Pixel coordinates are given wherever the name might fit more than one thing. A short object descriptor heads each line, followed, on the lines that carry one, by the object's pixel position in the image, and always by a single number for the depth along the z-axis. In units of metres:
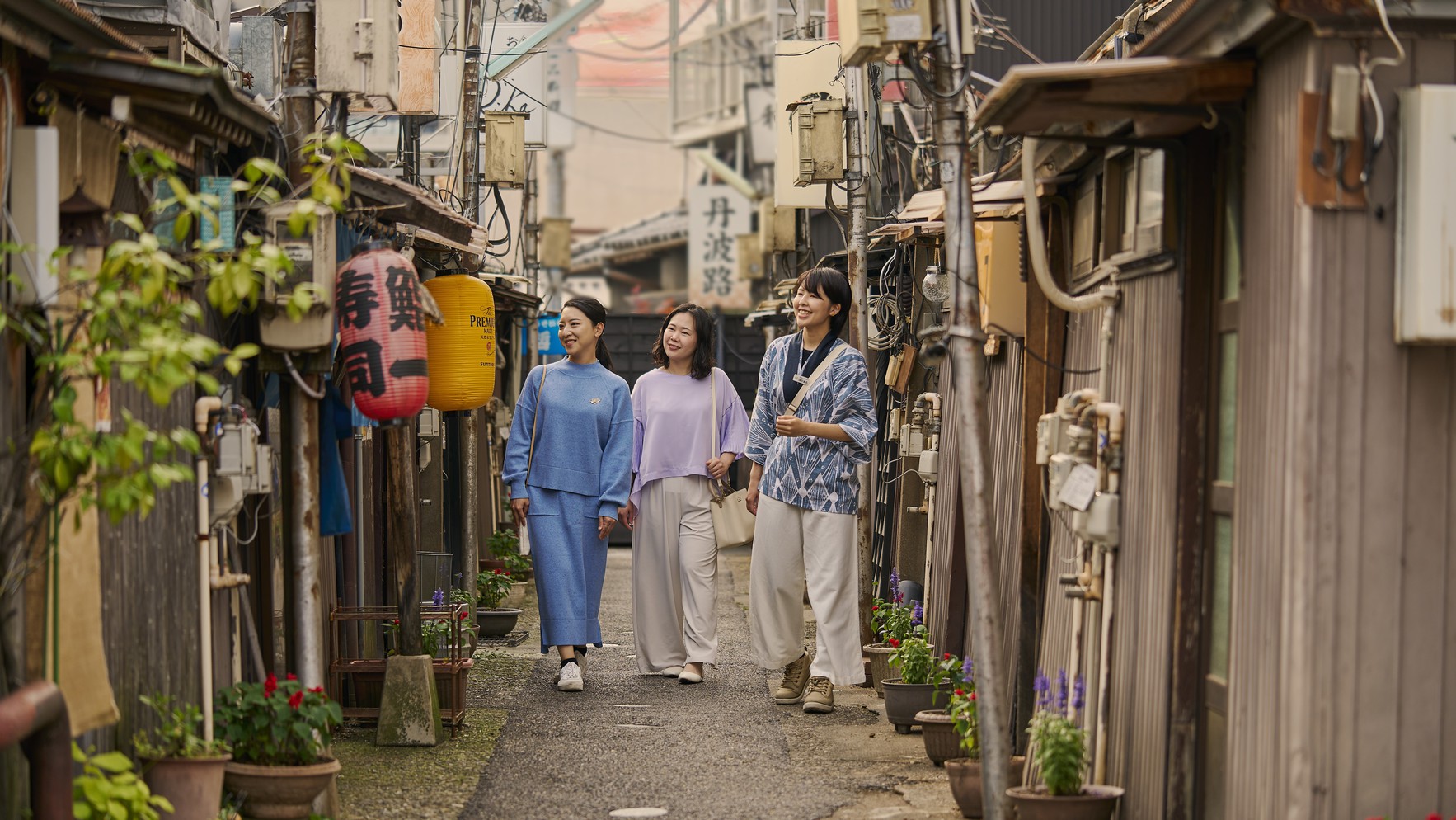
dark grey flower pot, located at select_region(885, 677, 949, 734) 9.30
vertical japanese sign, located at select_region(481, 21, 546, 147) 18.62
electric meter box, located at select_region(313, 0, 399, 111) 7.86
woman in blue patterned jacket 10.20
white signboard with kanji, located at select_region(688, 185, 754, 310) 34.44
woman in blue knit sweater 11.14
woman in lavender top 11.57
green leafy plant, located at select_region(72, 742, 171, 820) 5.39
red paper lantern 7.45
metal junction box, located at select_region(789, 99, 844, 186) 13.57
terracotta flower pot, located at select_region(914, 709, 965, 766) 8.29
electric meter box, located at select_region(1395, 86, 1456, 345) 4.61
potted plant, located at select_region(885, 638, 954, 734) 9.24
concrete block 8.95
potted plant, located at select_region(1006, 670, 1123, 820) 6.16
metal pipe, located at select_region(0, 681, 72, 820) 5.05
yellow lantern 9.37
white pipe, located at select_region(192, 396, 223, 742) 6.61
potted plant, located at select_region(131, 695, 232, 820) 6.07
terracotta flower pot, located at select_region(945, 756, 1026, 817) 7.15
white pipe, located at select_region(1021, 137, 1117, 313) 6.82
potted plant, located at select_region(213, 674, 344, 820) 6.62
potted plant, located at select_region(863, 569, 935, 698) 10.27
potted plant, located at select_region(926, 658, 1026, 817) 7.16
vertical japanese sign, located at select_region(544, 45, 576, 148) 29.31
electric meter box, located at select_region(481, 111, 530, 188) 17.55
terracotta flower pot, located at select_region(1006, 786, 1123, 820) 6.14
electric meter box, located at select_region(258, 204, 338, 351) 7.23
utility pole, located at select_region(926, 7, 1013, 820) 6.43
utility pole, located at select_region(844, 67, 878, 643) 12.16
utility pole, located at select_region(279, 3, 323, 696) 7.49
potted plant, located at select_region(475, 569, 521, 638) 14.04
